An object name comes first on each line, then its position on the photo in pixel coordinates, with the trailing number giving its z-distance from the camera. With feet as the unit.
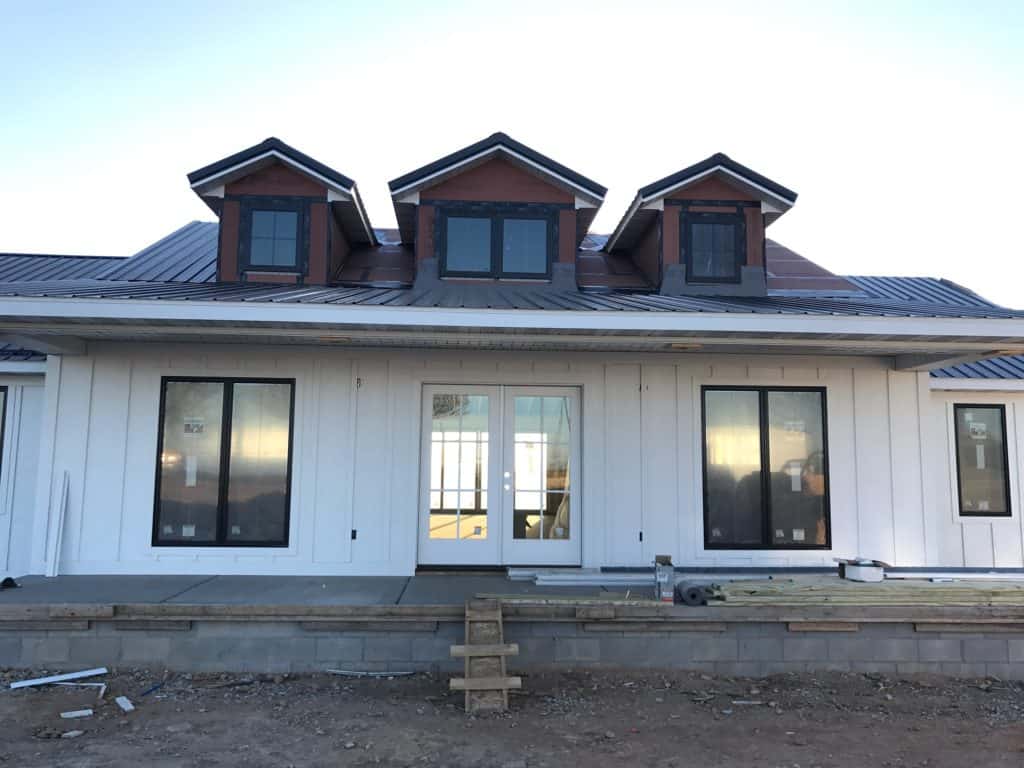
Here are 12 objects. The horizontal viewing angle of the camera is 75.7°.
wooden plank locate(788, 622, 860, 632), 19.19
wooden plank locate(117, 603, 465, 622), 18.37
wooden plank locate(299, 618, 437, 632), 18.60
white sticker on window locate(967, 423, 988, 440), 28.22
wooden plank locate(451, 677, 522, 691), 15.89
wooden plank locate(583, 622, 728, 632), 18.93
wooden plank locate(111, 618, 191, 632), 18.40
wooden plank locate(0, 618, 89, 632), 18.15
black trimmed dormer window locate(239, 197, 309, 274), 26.27
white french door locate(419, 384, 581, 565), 24.47
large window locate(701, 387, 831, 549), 24.62
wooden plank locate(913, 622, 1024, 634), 19.40
